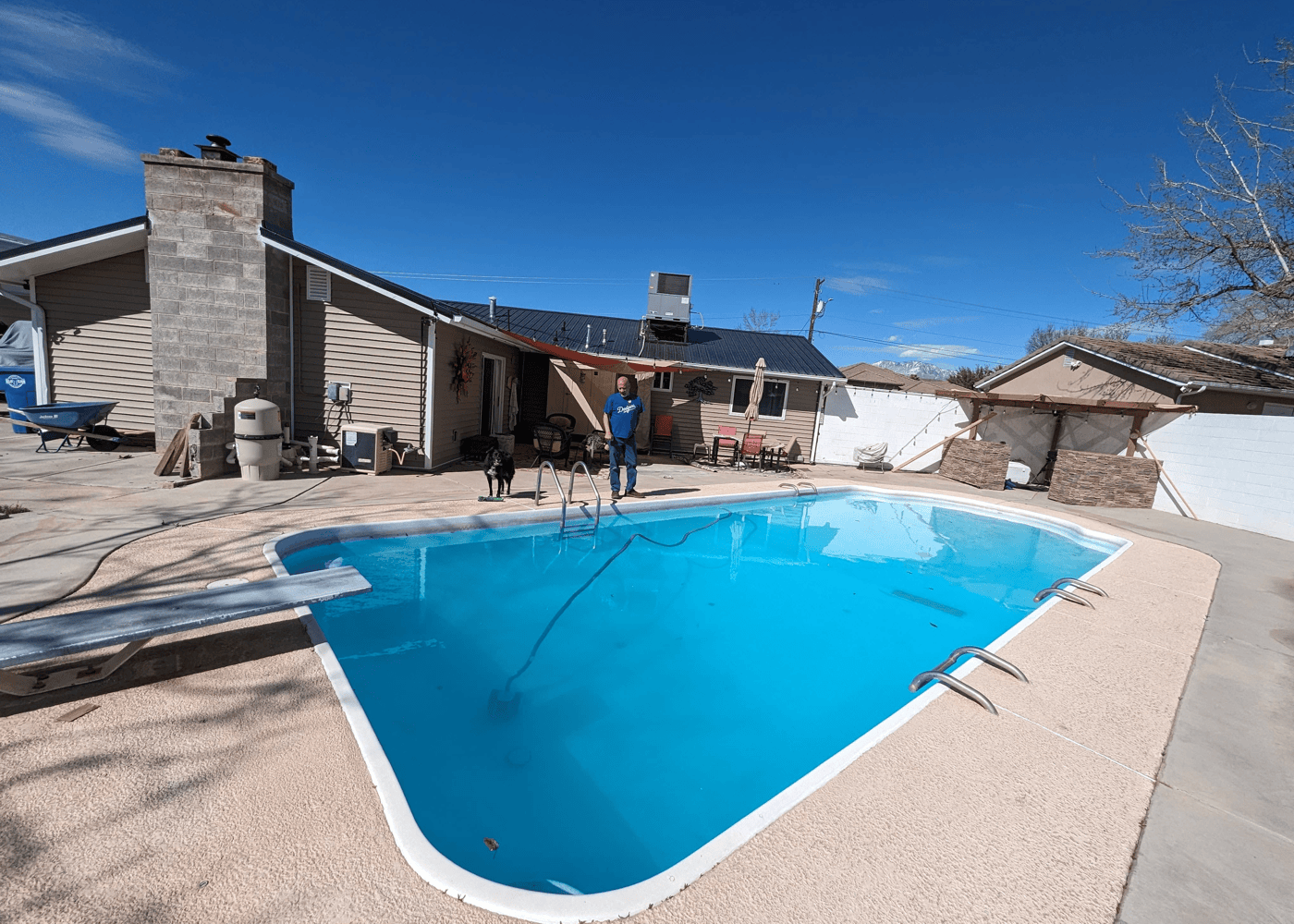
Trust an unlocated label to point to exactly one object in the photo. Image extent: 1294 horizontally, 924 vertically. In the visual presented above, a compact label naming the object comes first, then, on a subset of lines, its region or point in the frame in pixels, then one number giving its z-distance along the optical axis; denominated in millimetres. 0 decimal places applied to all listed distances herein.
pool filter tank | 6793
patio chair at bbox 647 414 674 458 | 13695
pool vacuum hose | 3443
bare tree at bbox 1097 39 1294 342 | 11000
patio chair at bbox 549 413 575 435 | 12094
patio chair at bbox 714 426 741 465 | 12773
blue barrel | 9844
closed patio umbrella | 12758
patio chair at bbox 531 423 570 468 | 10125
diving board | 2361
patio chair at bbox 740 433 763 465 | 12906
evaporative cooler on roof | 15828
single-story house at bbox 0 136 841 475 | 7629
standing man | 7613
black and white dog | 6949
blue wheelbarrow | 7594
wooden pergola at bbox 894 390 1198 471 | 10336
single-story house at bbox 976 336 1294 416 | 10898
